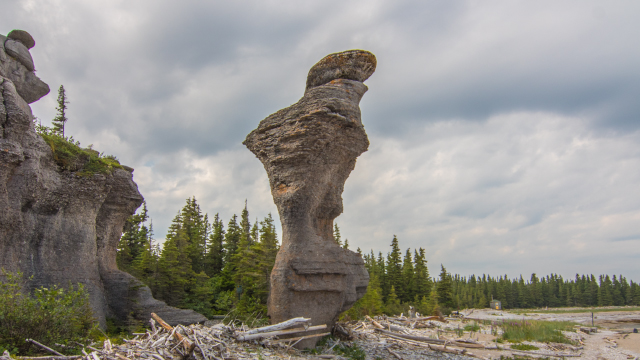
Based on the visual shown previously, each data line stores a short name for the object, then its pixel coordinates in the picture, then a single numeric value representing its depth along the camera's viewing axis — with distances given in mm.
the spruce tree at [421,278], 46406
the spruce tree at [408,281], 46281
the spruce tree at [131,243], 27203
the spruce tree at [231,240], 33406
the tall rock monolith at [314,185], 14250
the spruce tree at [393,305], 37156
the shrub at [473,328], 24988
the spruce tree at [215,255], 33344
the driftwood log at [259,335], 10159
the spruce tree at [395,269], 46688
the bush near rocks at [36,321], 7801
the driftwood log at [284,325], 11391
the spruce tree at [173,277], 22438
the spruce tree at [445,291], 46562
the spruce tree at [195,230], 32209
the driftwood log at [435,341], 18078
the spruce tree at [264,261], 19906
